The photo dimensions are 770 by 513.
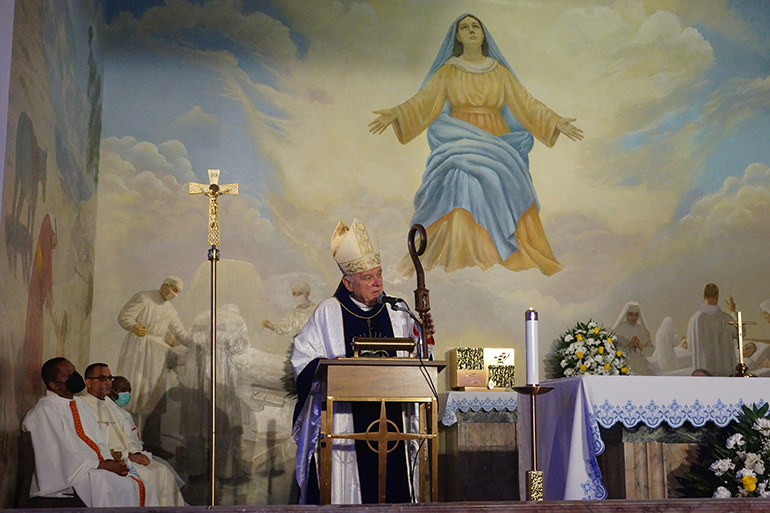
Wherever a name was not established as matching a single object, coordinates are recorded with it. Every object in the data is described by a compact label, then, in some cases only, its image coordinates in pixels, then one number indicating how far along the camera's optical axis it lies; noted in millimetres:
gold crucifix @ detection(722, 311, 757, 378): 5820
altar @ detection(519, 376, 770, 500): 4586
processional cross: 4594
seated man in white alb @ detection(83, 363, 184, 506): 6480
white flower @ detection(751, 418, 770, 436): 4707
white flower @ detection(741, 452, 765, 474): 4688
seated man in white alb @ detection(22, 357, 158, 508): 5234
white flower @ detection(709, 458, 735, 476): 4730
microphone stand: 4500
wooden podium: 4184
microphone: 4695
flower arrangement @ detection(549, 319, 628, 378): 8500
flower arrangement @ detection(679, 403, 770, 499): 4695
